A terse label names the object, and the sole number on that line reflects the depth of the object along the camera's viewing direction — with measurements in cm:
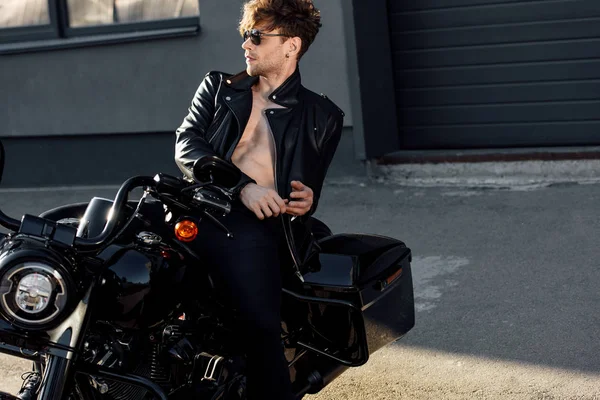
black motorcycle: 280
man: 343
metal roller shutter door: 784
